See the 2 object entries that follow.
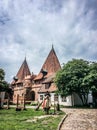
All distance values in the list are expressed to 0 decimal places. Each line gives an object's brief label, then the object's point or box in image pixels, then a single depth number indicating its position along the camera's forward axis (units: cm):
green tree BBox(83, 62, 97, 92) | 1669
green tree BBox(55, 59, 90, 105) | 1766
